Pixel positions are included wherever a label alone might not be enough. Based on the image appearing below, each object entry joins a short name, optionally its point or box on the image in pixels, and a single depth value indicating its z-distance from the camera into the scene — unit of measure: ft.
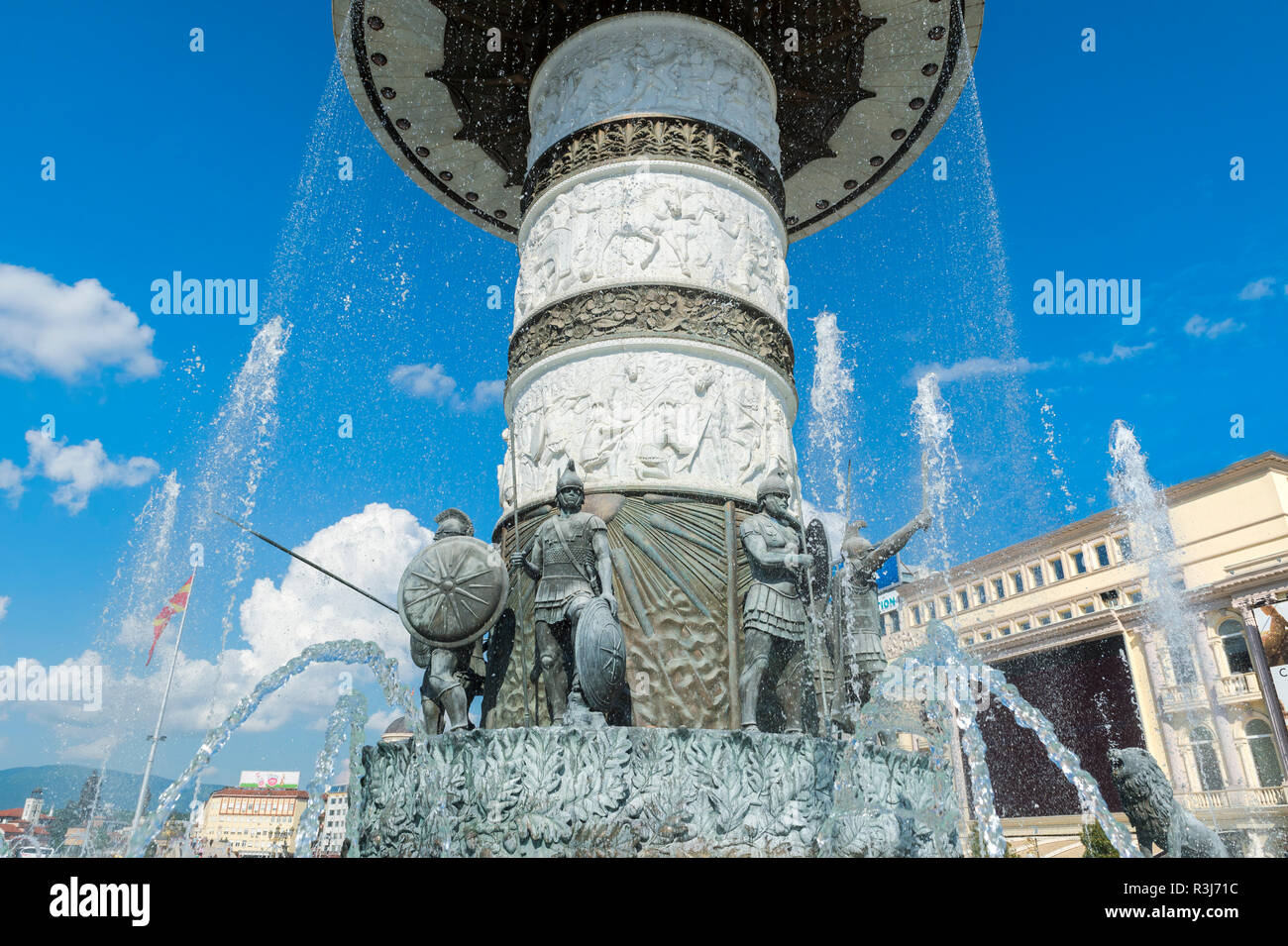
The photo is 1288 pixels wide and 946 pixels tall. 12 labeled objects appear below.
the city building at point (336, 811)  154.35
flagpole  65.62
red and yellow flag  65.05
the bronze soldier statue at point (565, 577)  22.77
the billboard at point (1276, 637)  81.25
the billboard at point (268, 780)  283.79
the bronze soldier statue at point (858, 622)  25.90
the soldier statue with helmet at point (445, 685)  23.58
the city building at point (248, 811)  236.92
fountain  20.47
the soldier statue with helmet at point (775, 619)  23.03
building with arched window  88.43
